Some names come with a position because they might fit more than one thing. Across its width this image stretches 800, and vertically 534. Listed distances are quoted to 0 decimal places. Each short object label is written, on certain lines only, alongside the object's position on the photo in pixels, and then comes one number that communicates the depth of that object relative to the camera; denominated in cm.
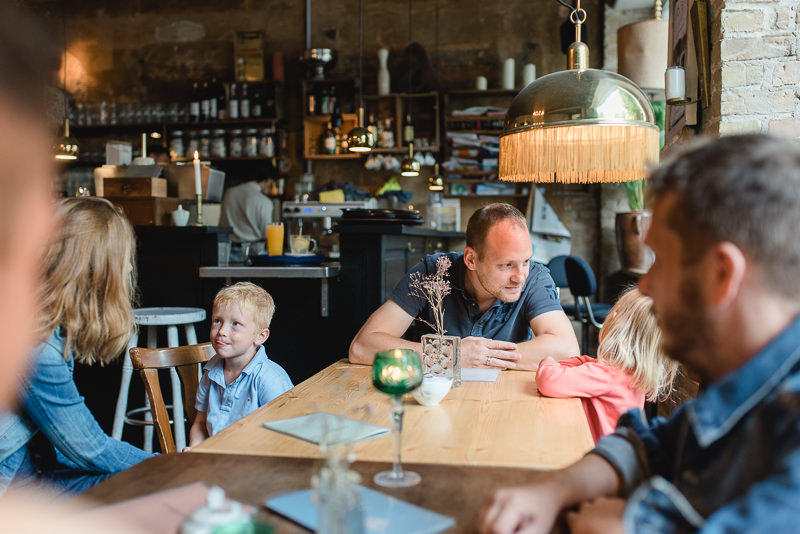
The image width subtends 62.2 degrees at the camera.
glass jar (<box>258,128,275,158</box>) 752
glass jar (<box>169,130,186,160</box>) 769
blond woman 160
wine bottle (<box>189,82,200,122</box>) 768
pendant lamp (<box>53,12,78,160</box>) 592
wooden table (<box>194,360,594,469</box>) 138
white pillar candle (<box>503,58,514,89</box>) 714
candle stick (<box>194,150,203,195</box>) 443
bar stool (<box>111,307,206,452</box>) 320
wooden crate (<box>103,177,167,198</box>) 479
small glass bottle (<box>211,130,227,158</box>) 760
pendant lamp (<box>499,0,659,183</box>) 189
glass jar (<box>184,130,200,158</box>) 771
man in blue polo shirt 242
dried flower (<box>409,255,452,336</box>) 209
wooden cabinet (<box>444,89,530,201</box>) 720
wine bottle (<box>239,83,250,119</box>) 762
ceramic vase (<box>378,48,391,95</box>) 741
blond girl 187
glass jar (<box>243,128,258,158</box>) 756
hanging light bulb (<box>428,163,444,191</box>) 708
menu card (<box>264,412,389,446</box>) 146
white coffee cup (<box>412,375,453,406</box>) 175
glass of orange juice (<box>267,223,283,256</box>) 445
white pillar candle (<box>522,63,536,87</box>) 705
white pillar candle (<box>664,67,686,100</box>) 299
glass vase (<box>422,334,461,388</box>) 194
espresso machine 699
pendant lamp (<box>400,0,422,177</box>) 678
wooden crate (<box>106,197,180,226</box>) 466
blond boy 228
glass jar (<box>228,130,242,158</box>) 760
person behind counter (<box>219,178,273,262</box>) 695
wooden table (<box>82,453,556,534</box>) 111
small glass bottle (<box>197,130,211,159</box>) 768
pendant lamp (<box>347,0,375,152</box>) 539
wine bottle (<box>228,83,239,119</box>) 760
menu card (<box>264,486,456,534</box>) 99
